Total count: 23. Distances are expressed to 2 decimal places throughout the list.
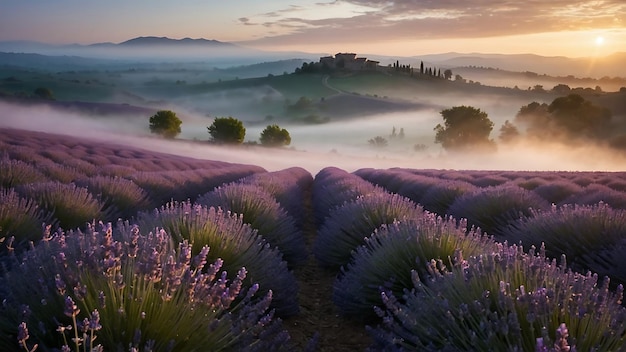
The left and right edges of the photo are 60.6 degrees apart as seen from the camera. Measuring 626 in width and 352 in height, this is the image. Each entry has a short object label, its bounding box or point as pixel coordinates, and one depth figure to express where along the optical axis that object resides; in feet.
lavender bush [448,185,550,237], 22.90
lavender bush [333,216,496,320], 13.37
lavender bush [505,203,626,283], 14.97
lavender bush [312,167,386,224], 28.66
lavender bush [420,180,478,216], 30.40
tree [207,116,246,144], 198.59
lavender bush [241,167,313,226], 30.19
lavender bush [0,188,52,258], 13.83
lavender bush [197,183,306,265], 20.01
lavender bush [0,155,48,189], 23.58
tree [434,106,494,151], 236.63
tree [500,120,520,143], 255.91
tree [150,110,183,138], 197.06
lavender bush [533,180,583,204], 31.35
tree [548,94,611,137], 220.02
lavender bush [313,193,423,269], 18.80
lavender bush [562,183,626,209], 24.07
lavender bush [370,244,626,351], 7.13
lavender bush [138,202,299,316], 13.47
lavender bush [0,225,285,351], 7.36
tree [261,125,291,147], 228.02
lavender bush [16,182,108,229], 17.99
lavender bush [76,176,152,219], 23.32
